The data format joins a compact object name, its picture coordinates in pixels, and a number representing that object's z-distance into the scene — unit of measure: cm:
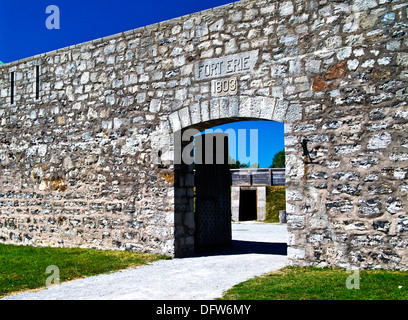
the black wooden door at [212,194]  772
